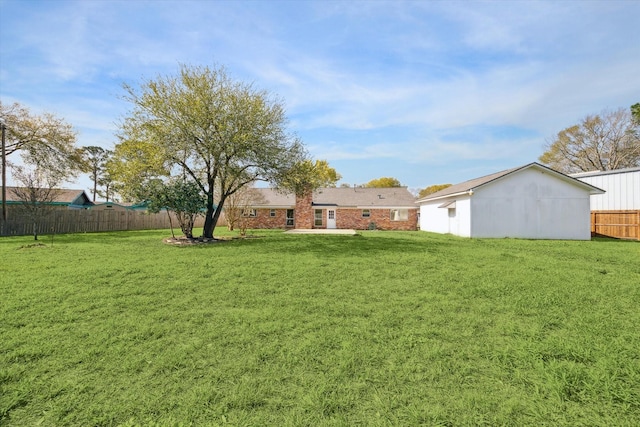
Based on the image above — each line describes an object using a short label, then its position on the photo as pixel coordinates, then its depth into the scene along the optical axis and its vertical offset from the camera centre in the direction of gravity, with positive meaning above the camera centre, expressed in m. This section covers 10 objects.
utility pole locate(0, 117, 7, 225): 19.05 +2.95
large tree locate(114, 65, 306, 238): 13.11 +4.17
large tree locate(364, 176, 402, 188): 56.93 +7.32
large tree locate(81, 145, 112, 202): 44.81 +8.25
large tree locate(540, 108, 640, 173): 29.88 +7.84
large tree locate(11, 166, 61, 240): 14.72 +1.27
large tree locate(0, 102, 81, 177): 21.70 +5.89
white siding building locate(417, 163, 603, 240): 17.77 +0.84
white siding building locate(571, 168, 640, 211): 18.12 +2.01
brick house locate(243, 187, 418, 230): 27.84 +0.85
